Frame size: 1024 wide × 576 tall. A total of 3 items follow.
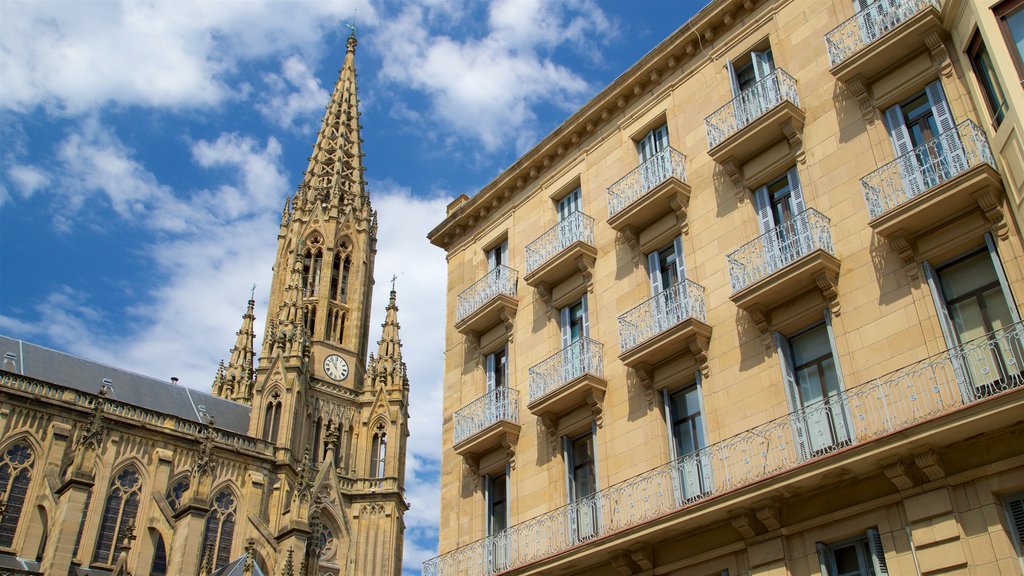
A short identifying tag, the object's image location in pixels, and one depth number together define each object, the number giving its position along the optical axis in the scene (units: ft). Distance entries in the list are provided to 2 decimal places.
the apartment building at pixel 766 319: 36.60
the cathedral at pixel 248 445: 132.57
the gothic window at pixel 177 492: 147.75
